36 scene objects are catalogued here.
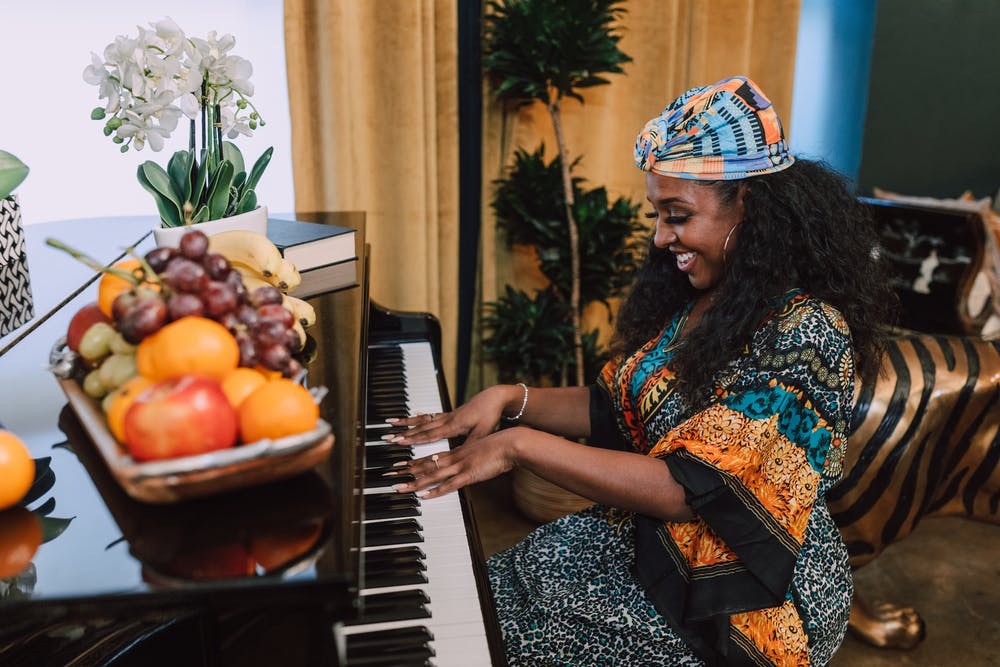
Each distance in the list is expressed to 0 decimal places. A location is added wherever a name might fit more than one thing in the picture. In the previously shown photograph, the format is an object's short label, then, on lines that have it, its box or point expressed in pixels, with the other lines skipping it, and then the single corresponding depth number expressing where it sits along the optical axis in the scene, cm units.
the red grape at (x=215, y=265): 85
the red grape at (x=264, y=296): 91
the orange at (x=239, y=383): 77
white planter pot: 135
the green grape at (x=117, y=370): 84
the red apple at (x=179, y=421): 70
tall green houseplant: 296
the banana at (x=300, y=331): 109
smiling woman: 135
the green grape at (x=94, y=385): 88
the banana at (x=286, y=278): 127
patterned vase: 150
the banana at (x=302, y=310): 125
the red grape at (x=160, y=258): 87
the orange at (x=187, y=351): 77
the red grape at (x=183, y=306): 81
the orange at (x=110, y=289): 93
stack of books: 172
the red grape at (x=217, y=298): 83
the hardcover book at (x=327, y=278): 170
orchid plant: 126
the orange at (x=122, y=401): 77
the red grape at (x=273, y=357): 84
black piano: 70
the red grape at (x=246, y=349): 83
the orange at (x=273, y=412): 74
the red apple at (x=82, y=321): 97
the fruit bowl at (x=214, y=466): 72
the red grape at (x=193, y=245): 85
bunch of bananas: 123
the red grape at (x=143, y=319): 79
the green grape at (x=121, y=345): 86
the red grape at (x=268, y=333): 85
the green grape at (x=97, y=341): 88
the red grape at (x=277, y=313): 88
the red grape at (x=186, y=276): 83
